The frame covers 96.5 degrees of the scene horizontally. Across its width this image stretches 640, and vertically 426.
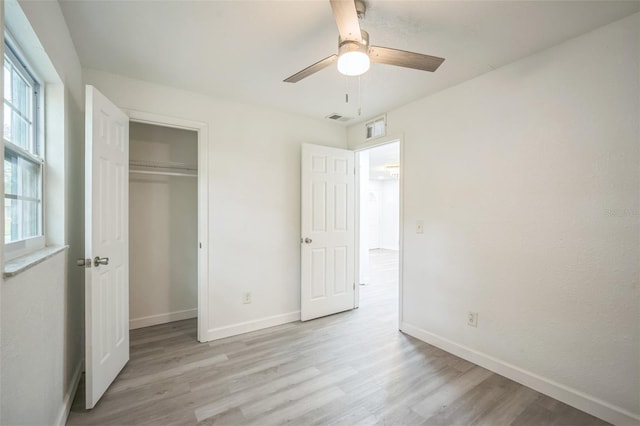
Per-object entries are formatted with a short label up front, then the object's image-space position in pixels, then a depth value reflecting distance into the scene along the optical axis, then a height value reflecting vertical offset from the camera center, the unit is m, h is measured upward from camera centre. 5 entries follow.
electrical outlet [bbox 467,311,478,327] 2.46 -0.93
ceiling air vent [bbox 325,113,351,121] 3.44 +1.16
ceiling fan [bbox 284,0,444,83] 1.36 +0.88
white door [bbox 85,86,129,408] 1.84 -0.23
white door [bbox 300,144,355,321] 3.38 -0.25
